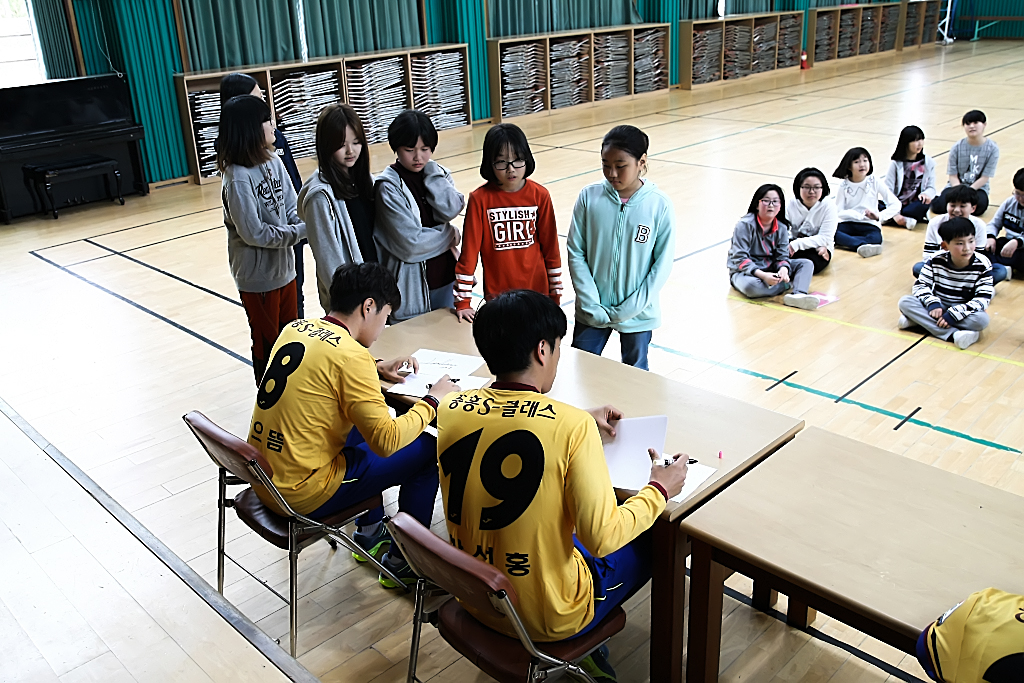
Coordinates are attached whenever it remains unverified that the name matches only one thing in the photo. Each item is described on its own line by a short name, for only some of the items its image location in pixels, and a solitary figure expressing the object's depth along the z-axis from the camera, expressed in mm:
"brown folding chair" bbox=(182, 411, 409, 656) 2207
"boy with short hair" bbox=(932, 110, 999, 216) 6343
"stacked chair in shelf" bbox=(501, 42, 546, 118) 11281
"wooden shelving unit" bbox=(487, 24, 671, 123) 11312
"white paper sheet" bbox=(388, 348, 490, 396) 2578
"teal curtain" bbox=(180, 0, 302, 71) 8633
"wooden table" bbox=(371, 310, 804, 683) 2018
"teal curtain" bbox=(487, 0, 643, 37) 11398
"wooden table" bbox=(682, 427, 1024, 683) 1638
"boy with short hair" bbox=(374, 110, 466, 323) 3125
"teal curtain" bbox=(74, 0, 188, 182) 7961
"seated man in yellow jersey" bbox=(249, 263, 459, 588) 2262
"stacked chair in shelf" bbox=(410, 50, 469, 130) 10320
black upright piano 7262
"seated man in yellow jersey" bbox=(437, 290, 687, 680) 1717
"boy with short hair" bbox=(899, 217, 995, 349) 4340
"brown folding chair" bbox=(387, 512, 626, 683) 1689
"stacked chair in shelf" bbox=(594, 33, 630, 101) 12281
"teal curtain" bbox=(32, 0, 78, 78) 7707
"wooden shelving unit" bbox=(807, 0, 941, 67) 15727
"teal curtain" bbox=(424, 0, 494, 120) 10695
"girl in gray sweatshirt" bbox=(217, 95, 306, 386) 3361
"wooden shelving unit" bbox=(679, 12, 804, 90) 13461
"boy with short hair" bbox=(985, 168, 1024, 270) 5230
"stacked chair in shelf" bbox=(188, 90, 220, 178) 8422
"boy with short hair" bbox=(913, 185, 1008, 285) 4844
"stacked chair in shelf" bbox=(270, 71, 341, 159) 9109
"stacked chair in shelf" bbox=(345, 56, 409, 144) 9703
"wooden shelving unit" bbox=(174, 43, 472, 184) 8531
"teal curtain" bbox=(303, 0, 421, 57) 9633
